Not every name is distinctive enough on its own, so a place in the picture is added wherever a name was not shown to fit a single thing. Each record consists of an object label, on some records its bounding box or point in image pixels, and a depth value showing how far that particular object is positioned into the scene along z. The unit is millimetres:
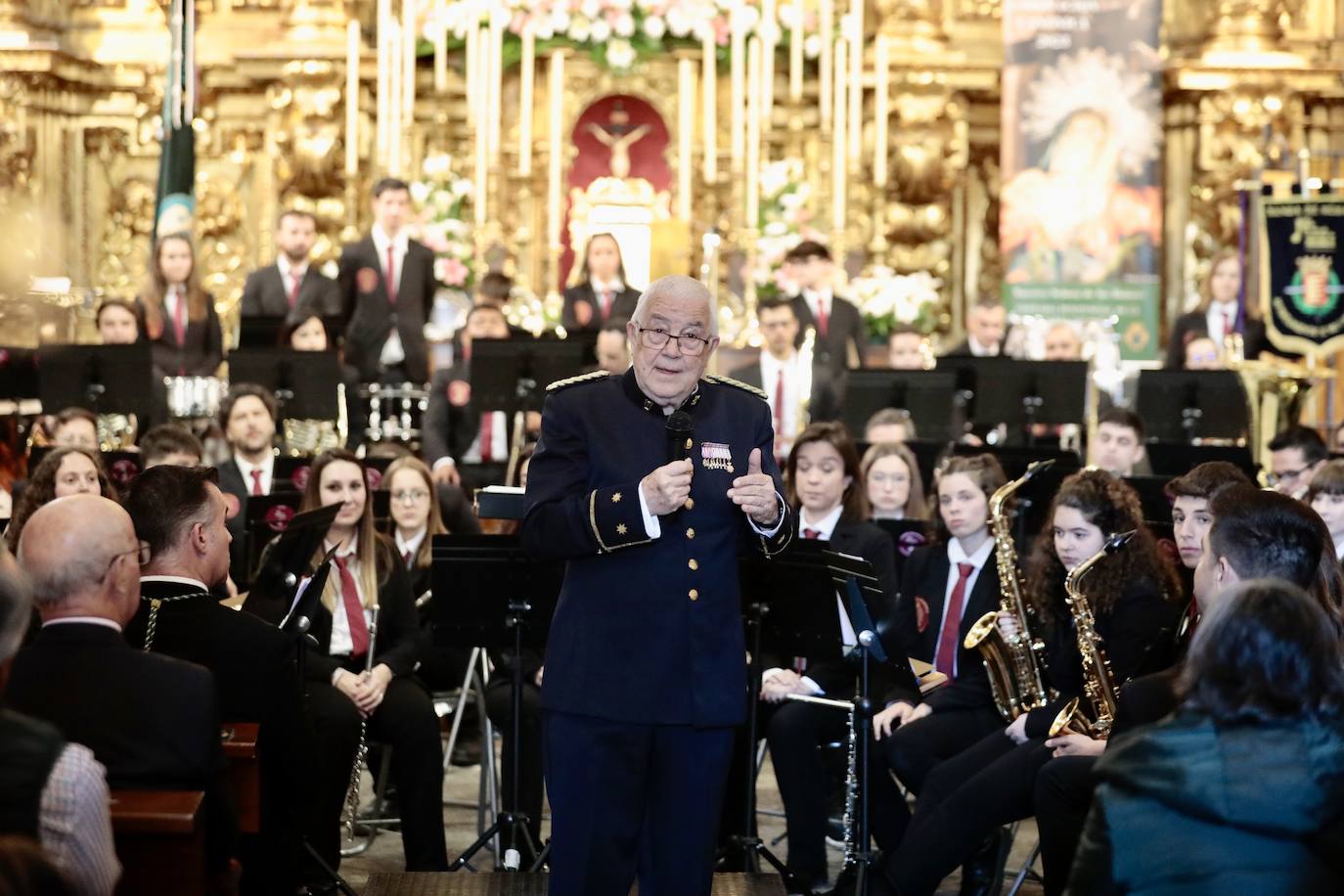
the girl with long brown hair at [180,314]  10211
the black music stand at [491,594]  5848
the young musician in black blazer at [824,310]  11008
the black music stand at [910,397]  9664
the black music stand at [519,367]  9625
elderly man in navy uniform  4160
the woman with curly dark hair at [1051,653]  5500
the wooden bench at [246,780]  4578
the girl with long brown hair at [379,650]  6188
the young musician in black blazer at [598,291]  11094
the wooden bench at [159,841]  3582
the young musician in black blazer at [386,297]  11078
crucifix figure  13867
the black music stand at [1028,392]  9703
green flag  11328
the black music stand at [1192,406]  9664
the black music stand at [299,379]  9594
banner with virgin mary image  13078
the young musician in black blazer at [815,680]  6152
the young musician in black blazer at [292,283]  11023
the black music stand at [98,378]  9375
